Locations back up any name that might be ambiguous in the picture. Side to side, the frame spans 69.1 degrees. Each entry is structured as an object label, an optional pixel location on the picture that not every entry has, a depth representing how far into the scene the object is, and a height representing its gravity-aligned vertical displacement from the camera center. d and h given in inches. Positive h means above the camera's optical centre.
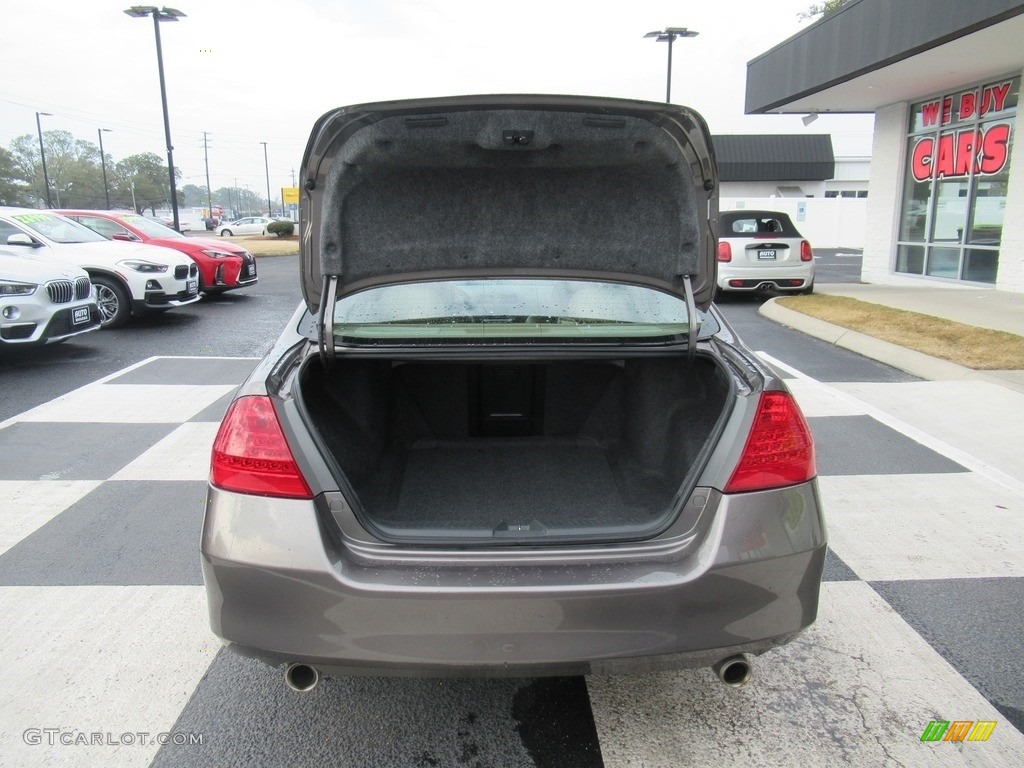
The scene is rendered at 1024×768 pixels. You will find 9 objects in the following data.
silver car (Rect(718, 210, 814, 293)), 456.4 -12.7
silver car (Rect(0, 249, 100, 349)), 270.8 -25.1
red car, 458.6 -7.2
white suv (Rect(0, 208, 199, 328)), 366.9 -14.2
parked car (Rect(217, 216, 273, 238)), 1692.9 +16.2
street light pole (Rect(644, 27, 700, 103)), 825.4 +218.7
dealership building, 400.5 +83.2
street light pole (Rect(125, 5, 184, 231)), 746.2 +218.5
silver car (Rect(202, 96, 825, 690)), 71.6 -26.4
